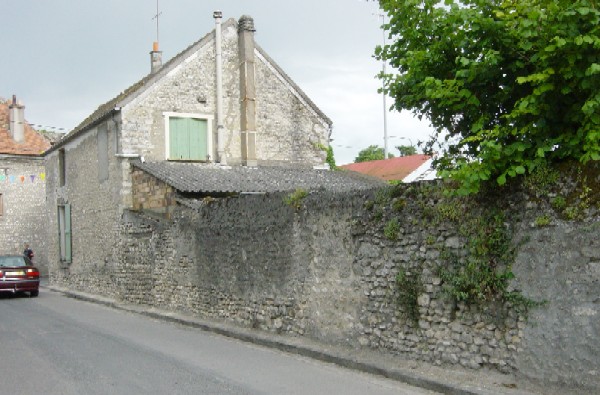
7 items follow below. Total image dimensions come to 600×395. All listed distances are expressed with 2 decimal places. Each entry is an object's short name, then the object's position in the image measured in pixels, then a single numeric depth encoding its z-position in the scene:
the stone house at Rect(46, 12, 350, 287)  19.98
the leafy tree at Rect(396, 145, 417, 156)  57.09
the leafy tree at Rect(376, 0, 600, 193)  5.96
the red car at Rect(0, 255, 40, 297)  21.20
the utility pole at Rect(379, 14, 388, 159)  43.72
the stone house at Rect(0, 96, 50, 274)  32.28
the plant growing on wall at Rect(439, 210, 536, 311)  7.04
